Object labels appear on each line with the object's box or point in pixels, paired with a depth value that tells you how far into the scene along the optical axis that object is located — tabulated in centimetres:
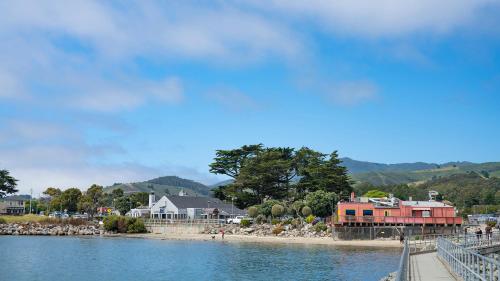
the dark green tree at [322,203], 9261
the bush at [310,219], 8911
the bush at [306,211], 9175
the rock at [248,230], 9256
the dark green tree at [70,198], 14638
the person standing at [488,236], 5451
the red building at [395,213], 8112
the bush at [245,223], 9600
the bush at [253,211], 9884
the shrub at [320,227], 8356
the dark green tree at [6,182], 13388
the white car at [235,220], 10381
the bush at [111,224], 10625
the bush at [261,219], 9681
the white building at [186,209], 11831
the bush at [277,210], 9481
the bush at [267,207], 9744
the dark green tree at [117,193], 16194
